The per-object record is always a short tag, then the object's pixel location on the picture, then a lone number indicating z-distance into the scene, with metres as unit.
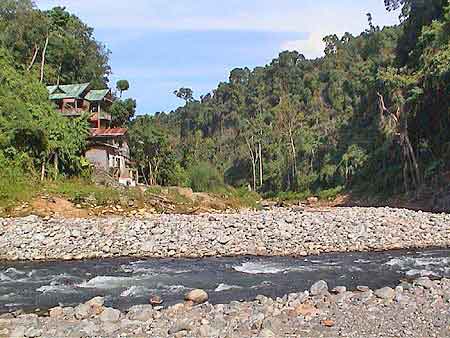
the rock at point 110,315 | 8.70
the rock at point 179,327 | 7.88
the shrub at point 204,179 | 37.12
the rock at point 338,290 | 10.62
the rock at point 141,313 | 8.77
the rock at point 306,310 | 8.56
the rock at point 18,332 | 7.88
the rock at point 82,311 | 9.05
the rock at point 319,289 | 10.35
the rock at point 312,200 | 47.88
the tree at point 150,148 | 36.16
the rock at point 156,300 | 10.68
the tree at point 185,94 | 96.94
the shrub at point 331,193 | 48.81
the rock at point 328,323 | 7.91
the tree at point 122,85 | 41.96
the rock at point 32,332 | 7.93
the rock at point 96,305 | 9.31
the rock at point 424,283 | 10.40
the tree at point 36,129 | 25.88
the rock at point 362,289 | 10.91
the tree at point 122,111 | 38.22
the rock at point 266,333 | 7.47
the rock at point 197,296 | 10.82
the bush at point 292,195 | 52.86
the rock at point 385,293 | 9.57
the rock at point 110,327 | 8.02
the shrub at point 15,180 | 22.89
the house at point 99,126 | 34.53
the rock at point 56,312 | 9.28
